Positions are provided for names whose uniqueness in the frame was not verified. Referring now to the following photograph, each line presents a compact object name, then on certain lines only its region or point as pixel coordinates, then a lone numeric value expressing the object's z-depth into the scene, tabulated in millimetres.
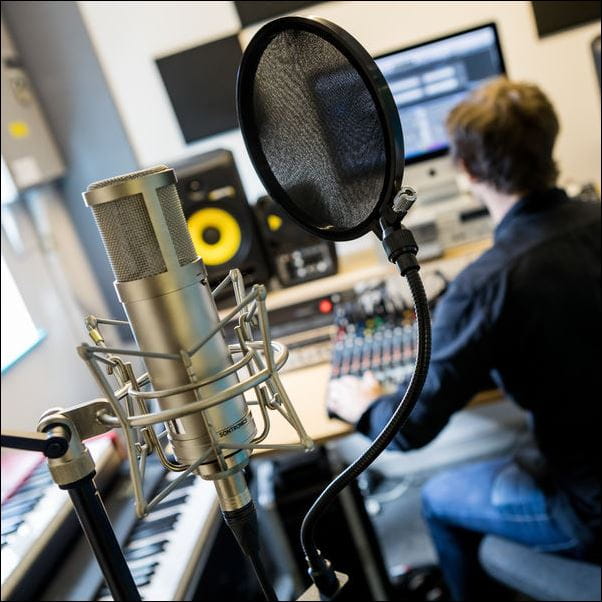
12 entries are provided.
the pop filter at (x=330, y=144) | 469
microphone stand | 532
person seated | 1414
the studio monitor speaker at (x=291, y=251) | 2213
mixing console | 1778
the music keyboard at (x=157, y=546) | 1403
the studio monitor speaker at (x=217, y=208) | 2145
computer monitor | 2129
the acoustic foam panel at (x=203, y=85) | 2377
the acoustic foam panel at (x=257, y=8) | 2357
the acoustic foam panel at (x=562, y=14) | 2277
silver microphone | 464
